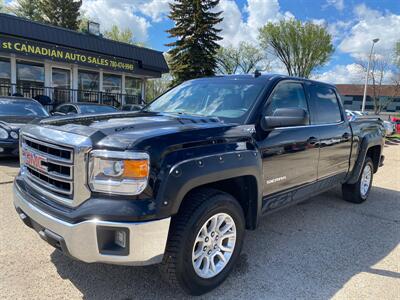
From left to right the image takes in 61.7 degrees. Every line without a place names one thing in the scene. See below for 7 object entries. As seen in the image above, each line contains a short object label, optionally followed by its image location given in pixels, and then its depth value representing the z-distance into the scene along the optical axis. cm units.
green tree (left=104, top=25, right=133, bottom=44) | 4244
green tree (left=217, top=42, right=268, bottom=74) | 4697
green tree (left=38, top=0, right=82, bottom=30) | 3269
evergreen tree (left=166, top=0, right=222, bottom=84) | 2492
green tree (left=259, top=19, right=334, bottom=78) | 3794
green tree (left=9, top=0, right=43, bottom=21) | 3559
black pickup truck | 231
